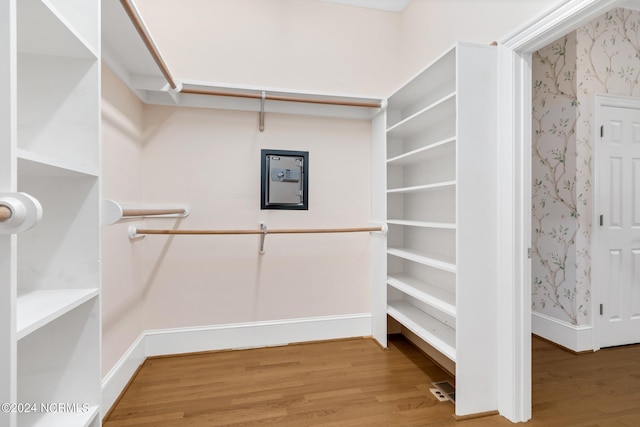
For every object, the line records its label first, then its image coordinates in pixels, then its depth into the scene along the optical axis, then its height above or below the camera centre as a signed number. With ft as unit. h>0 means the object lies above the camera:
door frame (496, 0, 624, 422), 5.39 -0.29
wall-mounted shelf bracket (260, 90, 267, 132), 7.51 +2.54
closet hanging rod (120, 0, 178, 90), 4.46 +2.78
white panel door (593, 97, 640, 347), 8.38 -0.32
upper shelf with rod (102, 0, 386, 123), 4.95 +2.77
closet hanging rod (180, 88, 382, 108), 7.07 +2.66
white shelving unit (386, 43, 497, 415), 5.50 -0.16
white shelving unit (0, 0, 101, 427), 2.94 -0.09
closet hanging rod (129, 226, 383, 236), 6.82 -0.42
